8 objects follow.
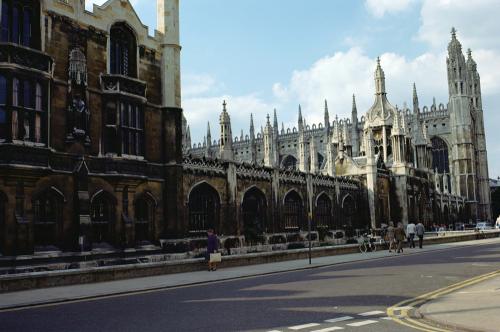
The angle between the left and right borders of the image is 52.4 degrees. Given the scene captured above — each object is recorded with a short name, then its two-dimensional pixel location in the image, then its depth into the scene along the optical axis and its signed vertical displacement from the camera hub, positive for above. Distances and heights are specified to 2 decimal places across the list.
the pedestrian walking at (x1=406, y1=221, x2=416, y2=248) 30.89 -1.28
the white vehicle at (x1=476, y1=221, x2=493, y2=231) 67.59 -1.99
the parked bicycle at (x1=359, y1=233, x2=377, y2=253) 28.52 -1.71
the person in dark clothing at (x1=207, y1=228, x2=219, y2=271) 18.58 -1.00
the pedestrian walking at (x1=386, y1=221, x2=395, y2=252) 28.02 -1.24
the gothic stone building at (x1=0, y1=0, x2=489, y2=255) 17.66 +3.02
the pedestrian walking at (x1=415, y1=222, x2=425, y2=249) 30.17 -1.15
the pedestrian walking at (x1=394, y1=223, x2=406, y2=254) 27.31 -1.24
